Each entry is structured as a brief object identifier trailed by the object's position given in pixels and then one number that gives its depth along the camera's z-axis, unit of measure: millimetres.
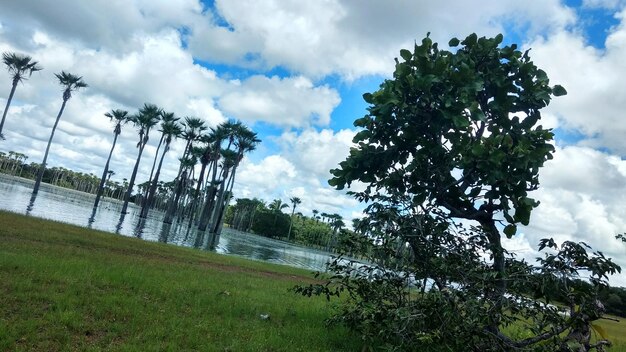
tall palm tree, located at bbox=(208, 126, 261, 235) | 79188
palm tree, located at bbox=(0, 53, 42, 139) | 60000
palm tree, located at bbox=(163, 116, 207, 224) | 79875
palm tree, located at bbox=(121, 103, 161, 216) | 73438
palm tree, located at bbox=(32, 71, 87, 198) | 66688
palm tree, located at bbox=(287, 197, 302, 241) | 177125
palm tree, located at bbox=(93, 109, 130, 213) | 74938
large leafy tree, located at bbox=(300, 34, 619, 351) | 6305
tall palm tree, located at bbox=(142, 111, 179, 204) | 77125
